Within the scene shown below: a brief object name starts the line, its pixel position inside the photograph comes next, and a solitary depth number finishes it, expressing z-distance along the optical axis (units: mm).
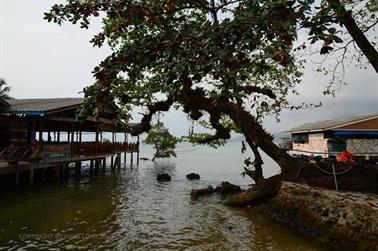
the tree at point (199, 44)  3803
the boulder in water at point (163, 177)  25977
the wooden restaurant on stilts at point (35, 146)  18534
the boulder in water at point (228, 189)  19047
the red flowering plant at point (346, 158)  13496
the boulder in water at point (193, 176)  28016
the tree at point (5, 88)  37062
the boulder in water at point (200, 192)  18317
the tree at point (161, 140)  43969
